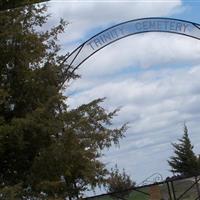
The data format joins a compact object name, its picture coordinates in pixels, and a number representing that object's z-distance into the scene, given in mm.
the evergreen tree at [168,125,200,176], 49038
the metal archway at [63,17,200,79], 18812
